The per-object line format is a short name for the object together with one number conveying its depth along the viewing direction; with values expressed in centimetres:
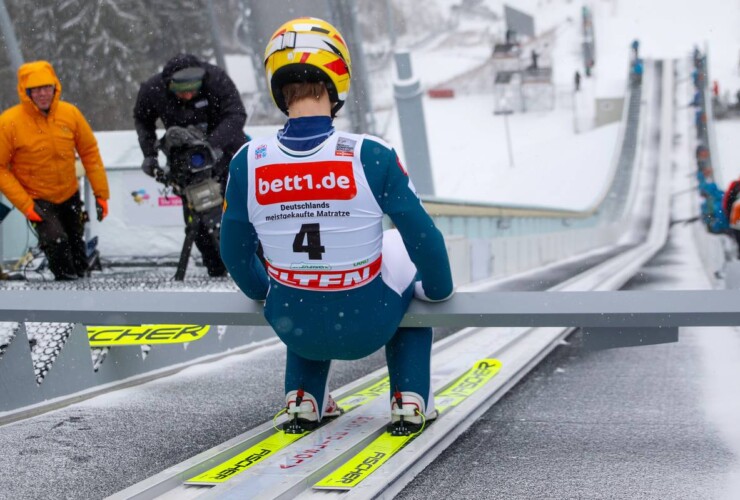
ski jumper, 684
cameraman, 1395
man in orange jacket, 1417
